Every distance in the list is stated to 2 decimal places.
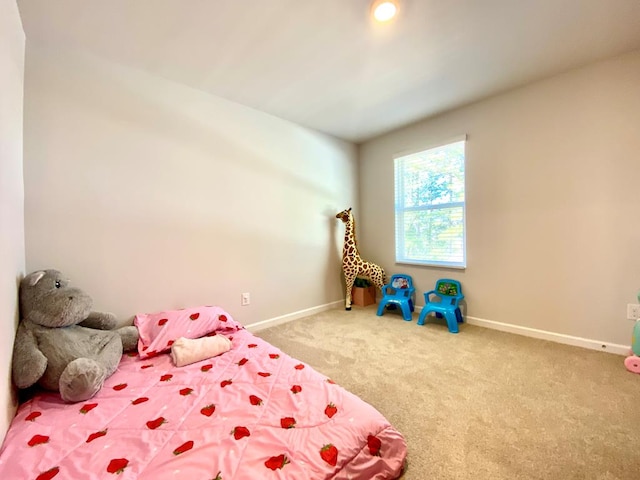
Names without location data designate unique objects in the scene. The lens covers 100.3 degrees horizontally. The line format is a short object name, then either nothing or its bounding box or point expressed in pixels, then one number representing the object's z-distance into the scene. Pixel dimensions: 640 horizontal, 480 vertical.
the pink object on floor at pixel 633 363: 1.82
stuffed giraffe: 3.47
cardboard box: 3.62
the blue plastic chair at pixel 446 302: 2.66
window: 2.96
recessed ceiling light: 1.52
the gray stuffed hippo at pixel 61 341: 1.25
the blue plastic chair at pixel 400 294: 3.05
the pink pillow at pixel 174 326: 1.80
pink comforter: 0.89
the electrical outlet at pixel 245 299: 2.65
